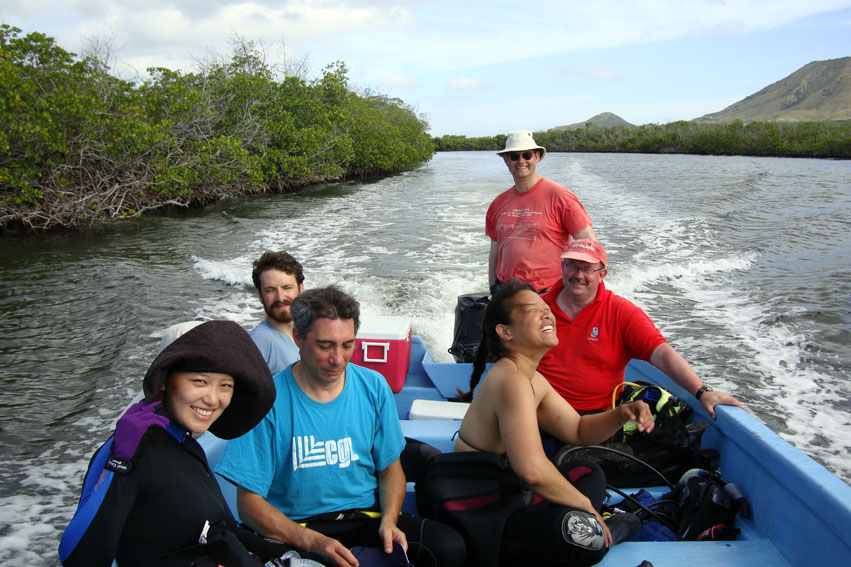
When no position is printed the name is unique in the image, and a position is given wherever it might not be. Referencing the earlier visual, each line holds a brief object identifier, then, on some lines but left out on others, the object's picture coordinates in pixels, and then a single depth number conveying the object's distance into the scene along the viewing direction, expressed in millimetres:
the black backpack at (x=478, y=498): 1919
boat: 1975
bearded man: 2637
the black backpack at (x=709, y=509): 2346
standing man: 3580
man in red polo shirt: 2773
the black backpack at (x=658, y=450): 2646
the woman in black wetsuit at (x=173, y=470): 1163
